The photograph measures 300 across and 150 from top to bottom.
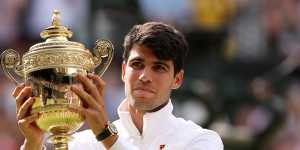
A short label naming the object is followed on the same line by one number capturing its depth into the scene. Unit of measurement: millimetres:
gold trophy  7116
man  7894
